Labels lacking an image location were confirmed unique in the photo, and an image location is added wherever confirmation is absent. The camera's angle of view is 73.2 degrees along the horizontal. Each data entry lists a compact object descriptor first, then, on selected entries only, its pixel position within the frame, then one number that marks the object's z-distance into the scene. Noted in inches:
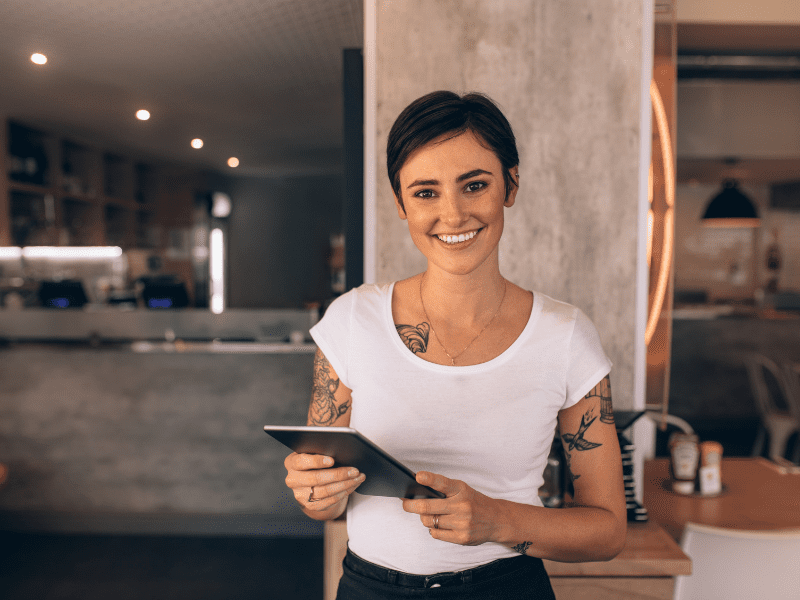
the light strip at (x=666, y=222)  71.8
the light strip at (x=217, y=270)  175.9
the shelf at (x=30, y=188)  169.8
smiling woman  36.6
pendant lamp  218.6
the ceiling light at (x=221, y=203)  181.3
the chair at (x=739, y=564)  50.6
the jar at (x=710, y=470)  73.5
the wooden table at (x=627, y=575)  53.1
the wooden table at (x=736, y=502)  65.1
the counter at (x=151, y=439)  132.9
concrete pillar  66.4
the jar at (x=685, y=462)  73.4
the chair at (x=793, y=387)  145.8
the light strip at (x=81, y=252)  184.9
